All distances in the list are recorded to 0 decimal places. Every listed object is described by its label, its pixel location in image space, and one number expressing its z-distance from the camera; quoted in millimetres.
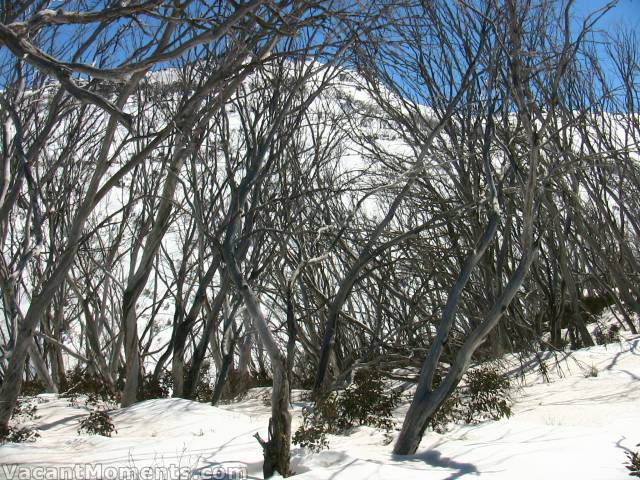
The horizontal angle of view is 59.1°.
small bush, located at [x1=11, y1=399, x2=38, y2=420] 5773
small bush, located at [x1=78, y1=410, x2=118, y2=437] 4914
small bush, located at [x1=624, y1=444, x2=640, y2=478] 3279
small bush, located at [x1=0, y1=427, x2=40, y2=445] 4606
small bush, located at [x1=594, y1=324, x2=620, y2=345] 7979
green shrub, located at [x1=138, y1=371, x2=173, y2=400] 6773
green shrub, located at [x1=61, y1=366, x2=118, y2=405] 6852
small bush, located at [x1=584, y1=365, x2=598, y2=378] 6363
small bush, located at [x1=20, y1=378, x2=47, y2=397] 7397
